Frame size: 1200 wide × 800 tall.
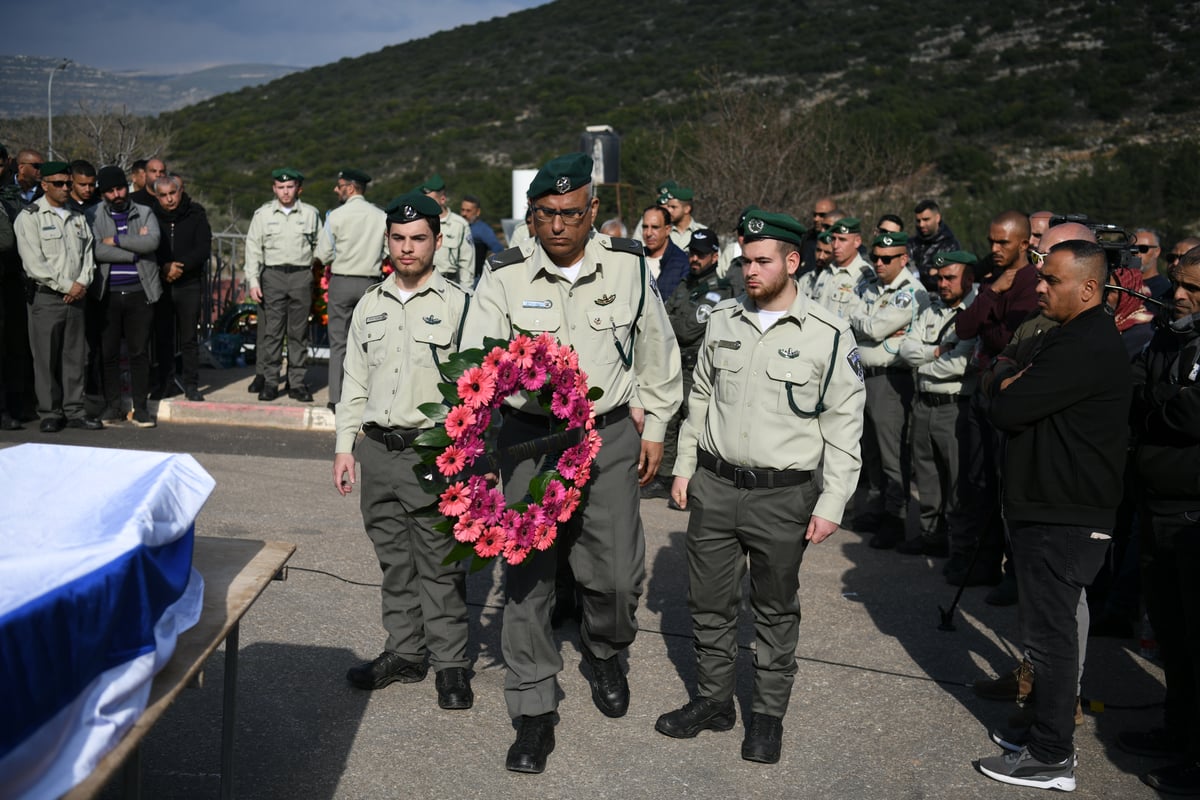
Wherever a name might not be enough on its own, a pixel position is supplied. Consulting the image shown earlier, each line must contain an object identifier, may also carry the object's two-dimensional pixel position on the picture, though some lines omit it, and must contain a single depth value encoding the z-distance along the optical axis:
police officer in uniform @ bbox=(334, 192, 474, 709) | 4.99
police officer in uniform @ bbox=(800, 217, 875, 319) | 8.64
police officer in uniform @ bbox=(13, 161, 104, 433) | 9.74
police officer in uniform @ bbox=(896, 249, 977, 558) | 7.39
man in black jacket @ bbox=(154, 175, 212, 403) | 11.24
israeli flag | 2.40
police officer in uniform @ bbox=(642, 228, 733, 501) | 8.51
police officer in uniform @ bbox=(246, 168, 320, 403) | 11.22
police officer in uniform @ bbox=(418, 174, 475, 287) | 12.00
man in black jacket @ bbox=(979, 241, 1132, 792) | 4.38
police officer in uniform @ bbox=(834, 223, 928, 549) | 7.89
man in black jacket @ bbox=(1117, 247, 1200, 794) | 4.50
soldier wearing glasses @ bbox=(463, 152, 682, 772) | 4.63
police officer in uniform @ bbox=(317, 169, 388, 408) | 10.59
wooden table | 2.67
